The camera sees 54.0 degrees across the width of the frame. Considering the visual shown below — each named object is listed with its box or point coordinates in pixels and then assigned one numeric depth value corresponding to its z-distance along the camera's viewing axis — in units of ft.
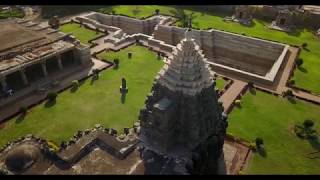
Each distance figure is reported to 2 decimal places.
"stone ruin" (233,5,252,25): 232.34
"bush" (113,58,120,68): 166.50
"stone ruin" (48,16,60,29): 215.92
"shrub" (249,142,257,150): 111.14
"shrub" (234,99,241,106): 135.31
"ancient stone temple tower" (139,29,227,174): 87.81
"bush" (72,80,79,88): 147.13
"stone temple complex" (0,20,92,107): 142.20
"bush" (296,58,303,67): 168.45
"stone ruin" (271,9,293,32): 219.00
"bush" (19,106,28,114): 127.03
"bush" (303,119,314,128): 119.24
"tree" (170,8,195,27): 226.13
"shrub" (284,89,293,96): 142.41
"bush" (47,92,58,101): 135.23
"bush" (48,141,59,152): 106.52
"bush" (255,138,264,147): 110.12
